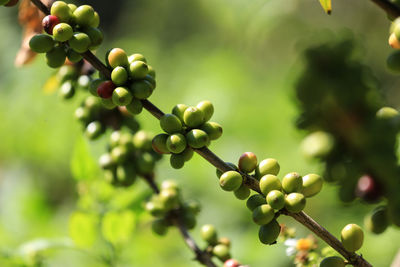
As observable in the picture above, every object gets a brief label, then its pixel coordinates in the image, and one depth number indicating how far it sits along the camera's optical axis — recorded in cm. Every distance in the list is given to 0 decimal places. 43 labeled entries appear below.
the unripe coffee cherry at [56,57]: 105
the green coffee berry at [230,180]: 100
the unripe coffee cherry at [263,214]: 100
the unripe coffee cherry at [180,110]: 103
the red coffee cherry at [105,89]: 103
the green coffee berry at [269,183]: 101
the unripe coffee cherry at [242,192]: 103
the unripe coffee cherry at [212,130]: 103
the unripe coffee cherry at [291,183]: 101
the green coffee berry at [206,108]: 104
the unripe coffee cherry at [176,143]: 102
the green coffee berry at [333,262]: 100
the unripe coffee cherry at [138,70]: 103
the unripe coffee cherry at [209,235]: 113
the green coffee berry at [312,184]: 102
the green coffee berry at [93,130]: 118
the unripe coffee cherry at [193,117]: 102
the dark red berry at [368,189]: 102
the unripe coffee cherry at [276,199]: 100
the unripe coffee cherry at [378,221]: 101
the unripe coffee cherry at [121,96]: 102
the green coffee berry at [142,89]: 102
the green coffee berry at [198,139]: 101
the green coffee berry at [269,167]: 102
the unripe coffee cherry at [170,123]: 102
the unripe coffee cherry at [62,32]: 103
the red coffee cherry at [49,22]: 103
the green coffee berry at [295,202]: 100
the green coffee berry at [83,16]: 105
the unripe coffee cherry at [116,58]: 103
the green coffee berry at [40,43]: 104
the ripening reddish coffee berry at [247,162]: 103
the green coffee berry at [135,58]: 104
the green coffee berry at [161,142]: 103
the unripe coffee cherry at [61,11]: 103
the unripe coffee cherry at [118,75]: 102
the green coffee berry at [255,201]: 102
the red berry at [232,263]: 107
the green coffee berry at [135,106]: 103
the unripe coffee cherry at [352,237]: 101
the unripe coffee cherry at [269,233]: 101
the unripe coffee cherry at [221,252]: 112
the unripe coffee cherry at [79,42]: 103
